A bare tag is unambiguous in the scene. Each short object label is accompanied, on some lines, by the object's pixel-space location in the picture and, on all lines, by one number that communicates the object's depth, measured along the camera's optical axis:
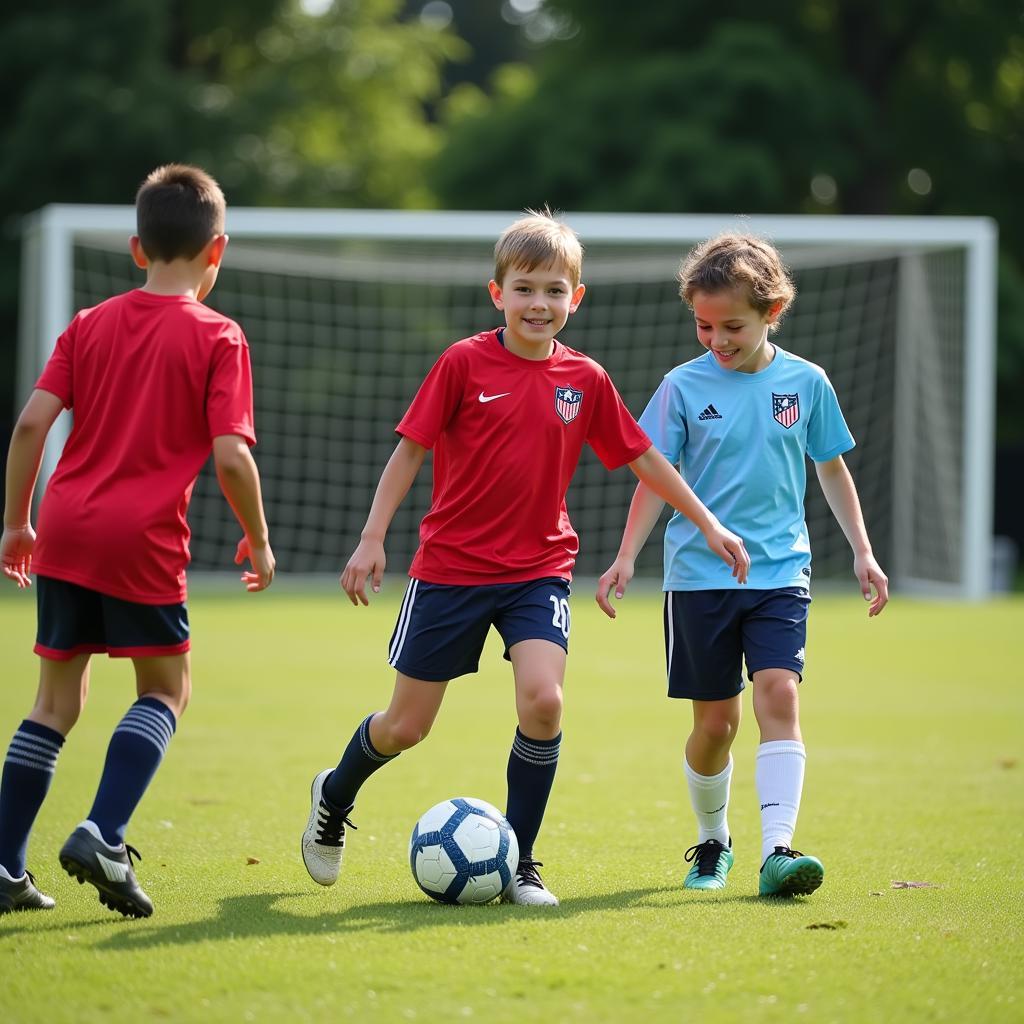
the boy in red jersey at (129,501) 7.62
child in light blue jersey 8.91
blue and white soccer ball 8.12
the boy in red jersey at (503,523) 8.48
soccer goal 31.16
